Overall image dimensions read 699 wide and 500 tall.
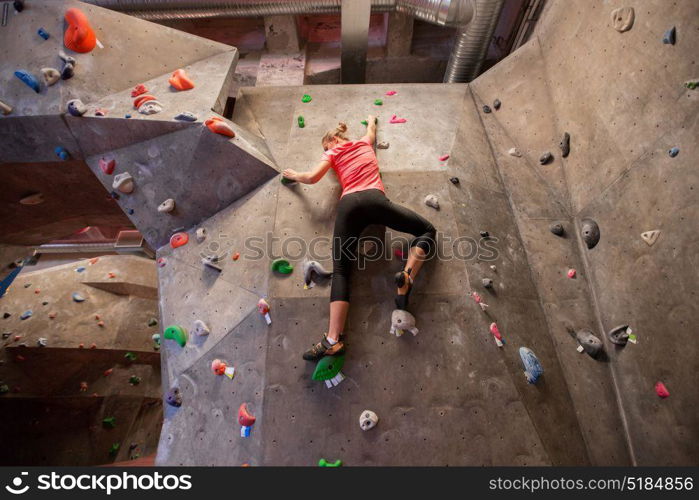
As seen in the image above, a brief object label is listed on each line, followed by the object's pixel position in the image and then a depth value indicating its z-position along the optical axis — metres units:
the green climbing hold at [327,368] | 2.50
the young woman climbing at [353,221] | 2.51
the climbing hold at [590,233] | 2.98
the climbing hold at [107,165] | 3.54
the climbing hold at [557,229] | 3.18
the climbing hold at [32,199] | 4.29
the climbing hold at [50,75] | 3.28
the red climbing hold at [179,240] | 3.43
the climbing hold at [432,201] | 3.09
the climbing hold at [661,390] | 2.40
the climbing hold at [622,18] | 2.80
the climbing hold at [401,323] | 2.58
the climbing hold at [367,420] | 2.40
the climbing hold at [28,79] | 3.26
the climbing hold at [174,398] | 2.76
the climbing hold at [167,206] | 3.45
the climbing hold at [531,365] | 2.53
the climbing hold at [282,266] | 2.87
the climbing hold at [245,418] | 2.47
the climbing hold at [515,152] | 3.67
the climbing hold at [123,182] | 3.49
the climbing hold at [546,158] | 3.43
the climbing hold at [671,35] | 2.47
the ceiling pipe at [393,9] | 4.25
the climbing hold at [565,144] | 3.32
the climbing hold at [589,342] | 2.73
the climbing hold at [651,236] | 2.53
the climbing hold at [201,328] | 2.84
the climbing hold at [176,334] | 2.89
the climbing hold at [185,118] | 3.28
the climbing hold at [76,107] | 3.24
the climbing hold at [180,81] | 3.56
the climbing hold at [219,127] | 3.22
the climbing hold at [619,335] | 2.66
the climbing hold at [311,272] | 2.79
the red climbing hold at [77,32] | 3.33
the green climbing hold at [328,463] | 2.34
